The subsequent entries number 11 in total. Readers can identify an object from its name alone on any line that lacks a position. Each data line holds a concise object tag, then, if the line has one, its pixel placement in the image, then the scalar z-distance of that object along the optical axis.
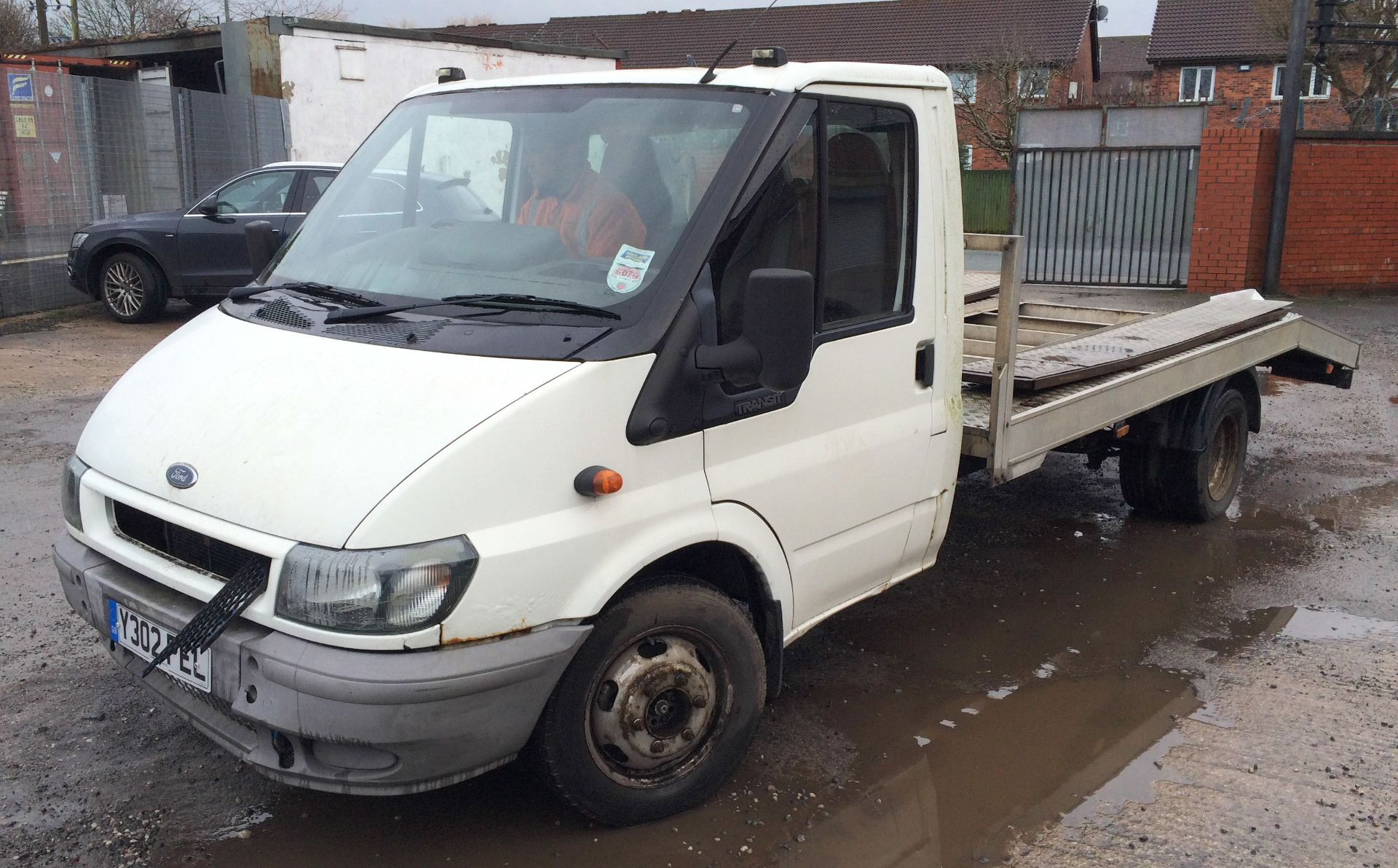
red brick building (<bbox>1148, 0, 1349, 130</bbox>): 42.19
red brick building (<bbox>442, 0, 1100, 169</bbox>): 41.59
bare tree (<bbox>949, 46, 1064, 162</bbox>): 29.83
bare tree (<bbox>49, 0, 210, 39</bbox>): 33.38
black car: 12.48
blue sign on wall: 12.76
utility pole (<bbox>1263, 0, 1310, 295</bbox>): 14.48
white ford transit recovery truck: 2.80
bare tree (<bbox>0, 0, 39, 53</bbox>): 31.20
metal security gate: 17.02
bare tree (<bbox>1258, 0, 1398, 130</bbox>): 20.33
